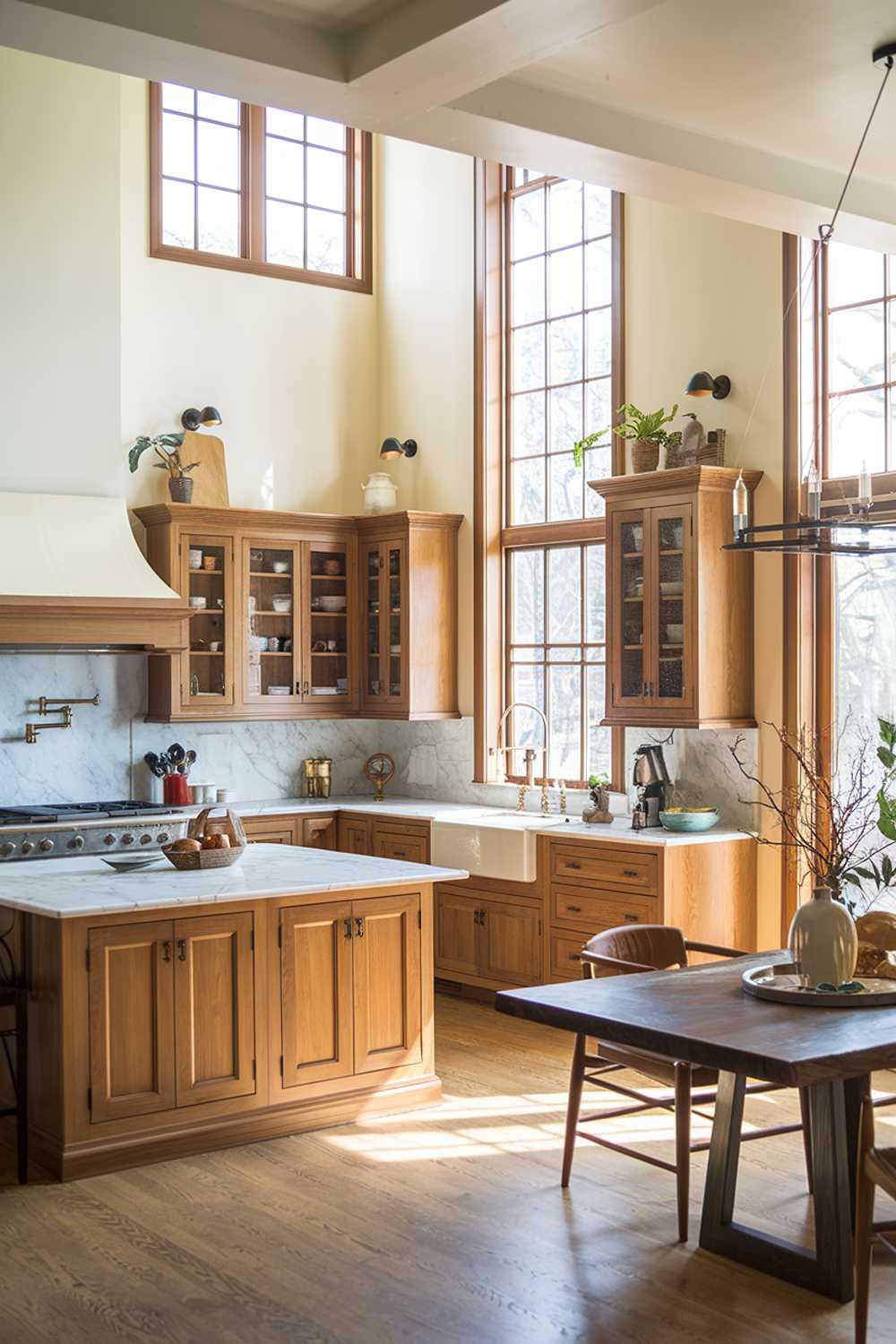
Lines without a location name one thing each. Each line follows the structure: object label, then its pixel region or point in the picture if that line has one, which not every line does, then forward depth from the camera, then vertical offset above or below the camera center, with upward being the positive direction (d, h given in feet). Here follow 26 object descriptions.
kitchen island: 15.67 -3.86
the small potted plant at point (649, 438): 22.57 +3.52
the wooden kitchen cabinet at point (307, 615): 25.96 +0.95
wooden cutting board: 26.61 +3.63
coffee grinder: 22.21 -1.85
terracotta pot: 22.62 +3.26
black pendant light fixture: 11.98 +1.17
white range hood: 22.53 +1.32
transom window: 27.30 +9.30
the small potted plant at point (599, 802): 23.20 -2.20
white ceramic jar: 28.17 +3.31
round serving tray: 12.56 -2.91
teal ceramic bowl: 21.56 -2.30
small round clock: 28.53 -2.07
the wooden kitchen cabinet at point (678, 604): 21.36 +0.92
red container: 25.88 -2.22
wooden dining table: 11.08 -3.01
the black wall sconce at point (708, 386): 21.97 +4.24
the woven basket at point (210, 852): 17.79 -2.28
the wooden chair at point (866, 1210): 11.18 -4.23
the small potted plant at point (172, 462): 26.04 +3.69
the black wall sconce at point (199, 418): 26.76 +4.57
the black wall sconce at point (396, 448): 28.17 +4.24
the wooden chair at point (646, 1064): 13.94 -3.97
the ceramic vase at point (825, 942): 12.88 -2.45
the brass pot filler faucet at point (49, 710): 25.05 -0.77
